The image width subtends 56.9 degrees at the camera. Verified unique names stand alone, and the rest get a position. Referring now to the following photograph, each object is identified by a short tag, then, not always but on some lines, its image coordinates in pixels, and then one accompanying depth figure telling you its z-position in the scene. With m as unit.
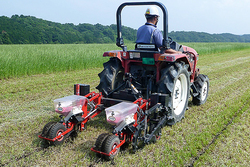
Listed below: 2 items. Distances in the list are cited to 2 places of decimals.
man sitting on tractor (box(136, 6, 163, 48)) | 4.20
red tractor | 3.22
